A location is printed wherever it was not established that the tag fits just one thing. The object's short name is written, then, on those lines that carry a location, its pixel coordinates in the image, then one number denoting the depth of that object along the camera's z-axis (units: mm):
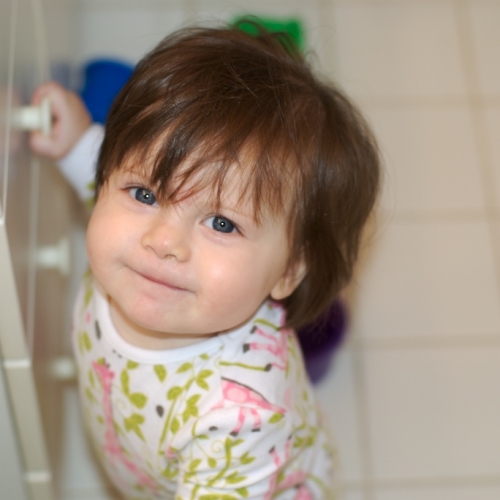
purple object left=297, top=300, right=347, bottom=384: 1131
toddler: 850
